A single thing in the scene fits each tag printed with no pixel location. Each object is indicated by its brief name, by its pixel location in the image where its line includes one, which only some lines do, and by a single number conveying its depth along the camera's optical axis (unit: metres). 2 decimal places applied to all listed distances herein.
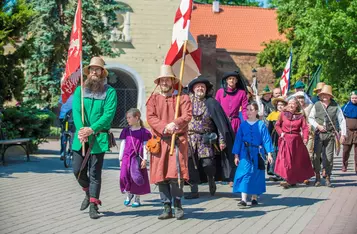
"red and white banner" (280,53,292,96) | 19.14
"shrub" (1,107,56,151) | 17.50
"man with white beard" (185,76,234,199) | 11.01
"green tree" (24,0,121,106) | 28.48
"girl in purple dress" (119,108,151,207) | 9.88
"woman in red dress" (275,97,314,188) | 12.64
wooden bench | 15.65
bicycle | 15.88
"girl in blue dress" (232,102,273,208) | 10.09
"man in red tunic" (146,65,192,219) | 8.60
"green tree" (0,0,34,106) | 16.09
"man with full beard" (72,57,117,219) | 8.68
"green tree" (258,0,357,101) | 28.88
